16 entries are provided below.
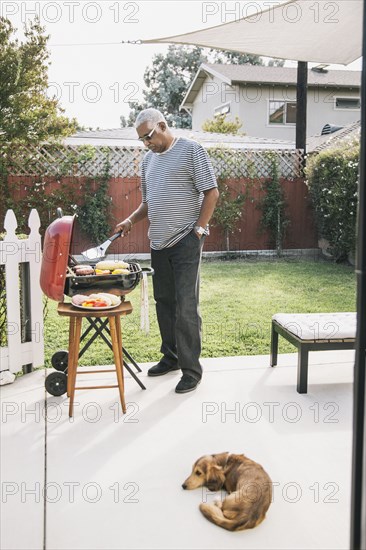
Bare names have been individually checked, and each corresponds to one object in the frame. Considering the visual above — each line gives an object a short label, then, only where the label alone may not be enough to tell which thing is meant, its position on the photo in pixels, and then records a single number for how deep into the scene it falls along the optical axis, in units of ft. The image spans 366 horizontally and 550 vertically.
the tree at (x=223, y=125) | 62.44
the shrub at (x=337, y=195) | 29.73
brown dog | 7.32
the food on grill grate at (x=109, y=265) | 11.37
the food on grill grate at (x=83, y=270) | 11.03
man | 12.03
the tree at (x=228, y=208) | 34.37
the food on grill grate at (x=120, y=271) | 10.90
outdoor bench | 11.81
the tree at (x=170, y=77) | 99.55
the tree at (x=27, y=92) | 33.30
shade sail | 15.02
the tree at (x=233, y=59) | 107.86
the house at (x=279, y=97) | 61.67
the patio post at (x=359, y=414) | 3.82
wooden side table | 10.58
